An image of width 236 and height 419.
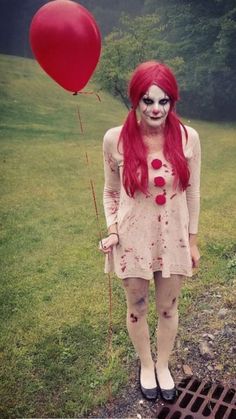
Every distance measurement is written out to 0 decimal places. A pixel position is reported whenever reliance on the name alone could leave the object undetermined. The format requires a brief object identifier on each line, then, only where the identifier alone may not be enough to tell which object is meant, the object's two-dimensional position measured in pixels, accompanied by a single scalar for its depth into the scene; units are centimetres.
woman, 207
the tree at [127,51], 1409
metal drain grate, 252
